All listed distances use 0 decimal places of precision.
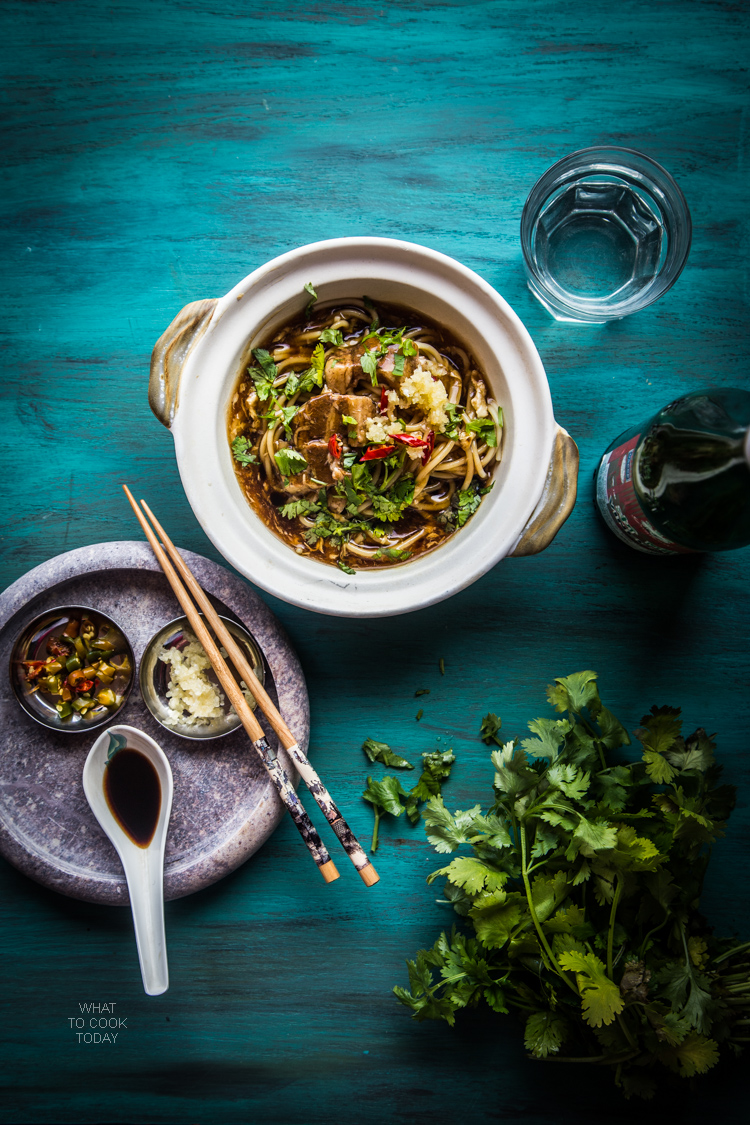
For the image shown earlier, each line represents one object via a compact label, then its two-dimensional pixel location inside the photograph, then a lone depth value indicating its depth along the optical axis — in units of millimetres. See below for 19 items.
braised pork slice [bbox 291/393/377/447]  567
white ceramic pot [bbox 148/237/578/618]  554
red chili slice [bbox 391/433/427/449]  562
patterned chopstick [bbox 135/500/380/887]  582
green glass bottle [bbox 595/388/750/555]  525
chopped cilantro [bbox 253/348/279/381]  575
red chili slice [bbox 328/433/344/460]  567
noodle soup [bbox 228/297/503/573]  571
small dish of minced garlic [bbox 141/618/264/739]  594
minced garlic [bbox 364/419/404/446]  561
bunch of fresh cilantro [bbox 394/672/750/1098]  566
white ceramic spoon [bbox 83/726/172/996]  582
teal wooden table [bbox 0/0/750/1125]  620
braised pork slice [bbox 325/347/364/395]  573
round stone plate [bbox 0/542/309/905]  593
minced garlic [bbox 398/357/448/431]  557
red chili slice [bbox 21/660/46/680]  594
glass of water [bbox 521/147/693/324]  608
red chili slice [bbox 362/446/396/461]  566
